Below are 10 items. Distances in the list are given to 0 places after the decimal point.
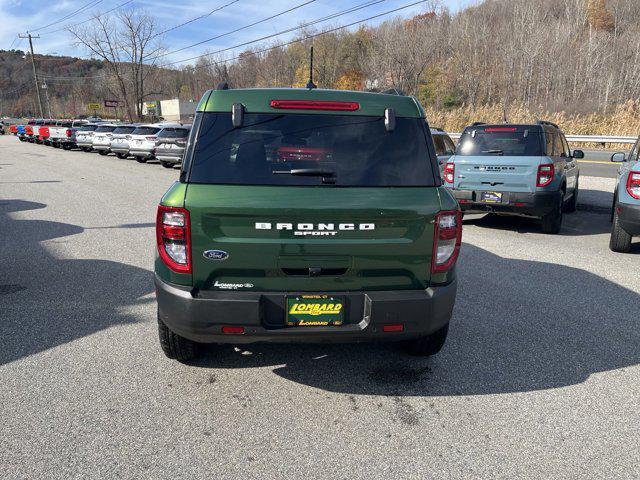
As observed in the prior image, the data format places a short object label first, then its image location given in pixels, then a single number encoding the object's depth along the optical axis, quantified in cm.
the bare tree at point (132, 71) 5947
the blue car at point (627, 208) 647
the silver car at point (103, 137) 2642
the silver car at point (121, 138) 2411
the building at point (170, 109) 9219
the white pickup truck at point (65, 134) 3159
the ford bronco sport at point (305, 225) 288
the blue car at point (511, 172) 818
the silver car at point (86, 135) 2862
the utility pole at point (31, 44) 6078
